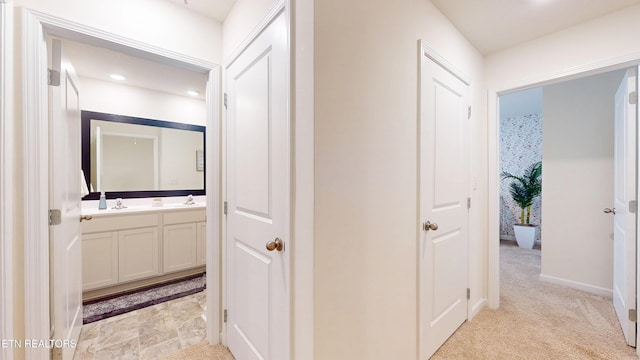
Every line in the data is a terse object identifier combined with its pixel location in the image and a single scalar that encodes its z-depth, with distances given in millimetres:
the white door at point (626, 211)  1826
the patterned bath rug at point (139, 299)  2305
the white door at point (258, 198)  1191
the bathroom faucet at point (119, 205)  2923
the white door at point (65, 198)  1367
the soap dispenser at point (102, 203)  2821
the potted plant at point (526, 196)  4402
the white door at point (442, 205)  1608
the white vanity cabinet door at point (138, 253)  2684
